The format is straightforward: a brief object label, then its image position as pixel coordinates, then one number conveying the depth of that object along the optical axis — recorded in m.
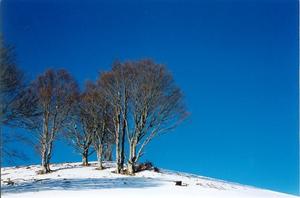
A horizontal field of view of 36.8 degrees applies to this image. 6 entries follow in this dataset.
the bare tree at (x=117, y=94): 32.34
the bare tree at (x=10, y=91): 19.00
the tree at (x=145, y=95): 31.41
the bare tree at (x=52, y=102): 35.84
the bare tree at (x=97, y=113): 36.72
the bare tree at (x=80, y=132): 40.06
